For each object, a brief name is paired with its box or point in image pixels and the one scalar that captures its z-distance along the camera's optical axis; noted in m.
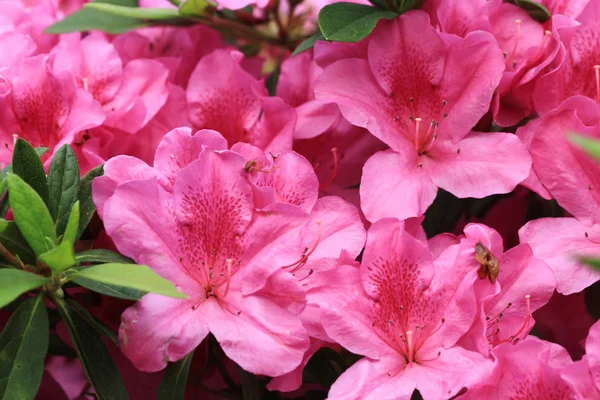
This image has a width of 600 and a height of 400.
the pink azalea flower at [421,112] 0.54
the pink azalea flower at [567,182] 0.53
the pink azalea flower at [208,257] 0.50
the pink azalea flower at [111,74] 0.58
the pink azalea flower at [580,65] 0.55
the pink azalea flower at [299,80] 0.59
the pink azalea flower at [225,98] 0.59
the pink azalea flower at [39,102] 0.56
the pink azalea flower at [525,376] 0.50
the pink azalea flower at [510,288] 0.51
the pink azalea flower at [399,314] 0.50
